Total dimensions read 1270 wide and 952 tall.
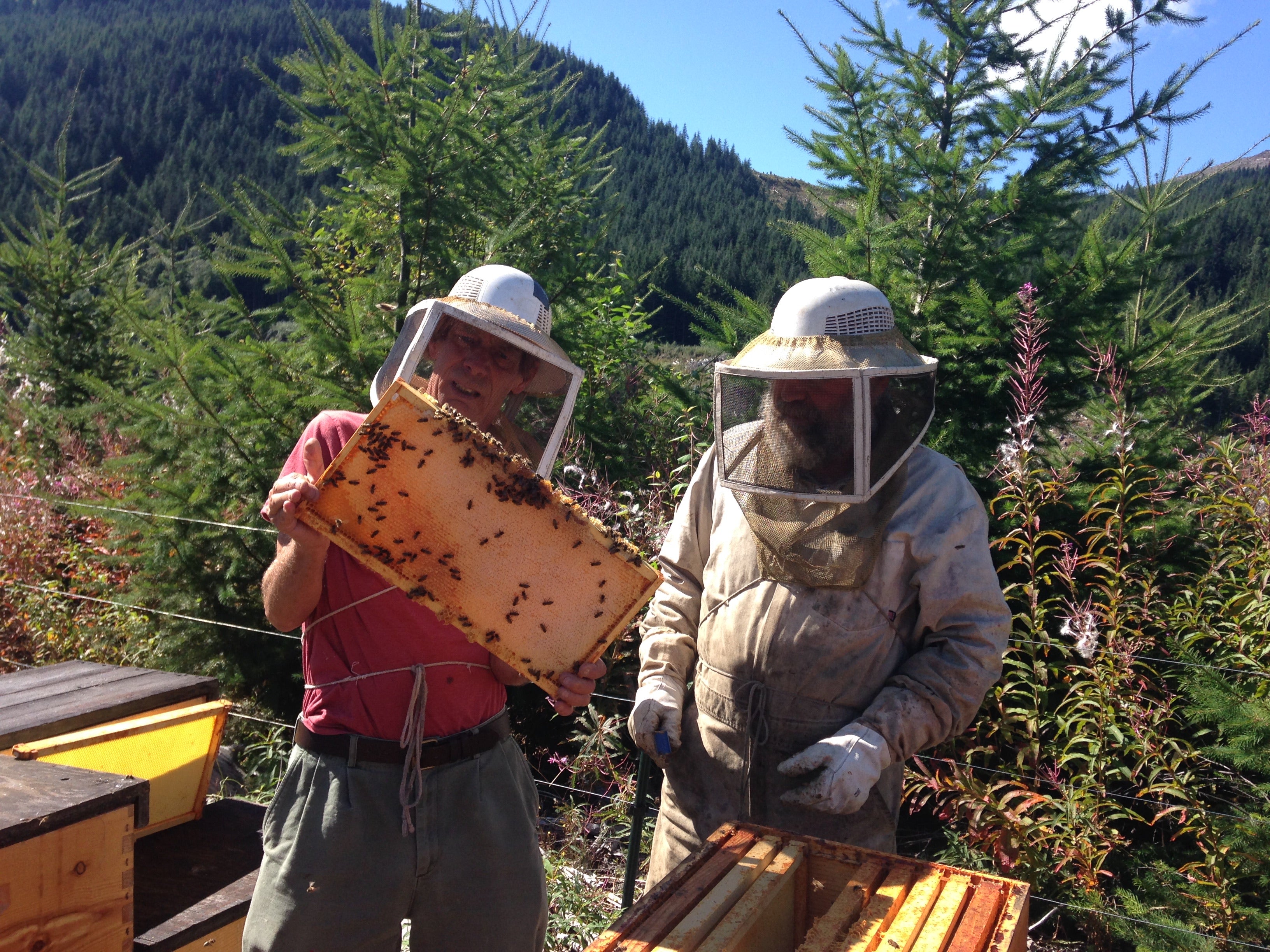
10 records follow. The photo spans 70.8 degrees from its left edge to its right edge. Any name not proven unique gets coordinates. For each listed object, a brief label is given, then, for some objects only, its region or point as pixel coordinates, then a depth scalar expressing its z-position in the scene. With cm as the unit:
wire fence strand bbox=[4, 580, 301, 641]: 449
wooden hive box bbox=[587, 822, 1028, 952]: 138
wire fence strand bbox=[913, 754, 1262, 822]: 279
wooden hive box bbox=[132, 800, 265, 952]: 235
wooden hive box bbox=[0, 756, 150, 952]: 179
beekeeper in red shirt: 181
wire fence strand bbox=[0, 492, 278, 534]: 419
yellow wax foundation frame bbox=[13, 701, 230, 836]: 266
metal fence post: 238
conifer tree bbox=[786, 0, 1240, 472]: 413
